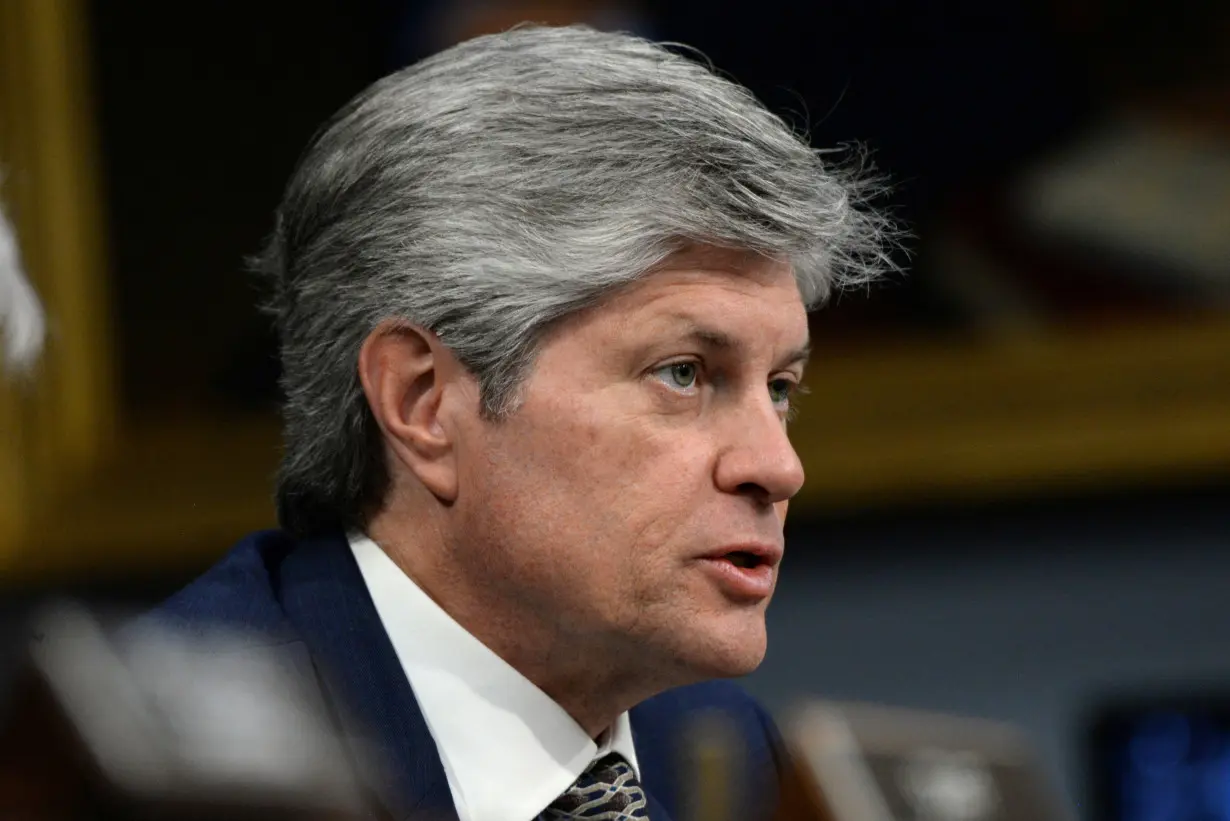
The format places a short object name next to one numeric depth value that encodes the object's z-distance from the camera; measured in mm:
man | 3199
